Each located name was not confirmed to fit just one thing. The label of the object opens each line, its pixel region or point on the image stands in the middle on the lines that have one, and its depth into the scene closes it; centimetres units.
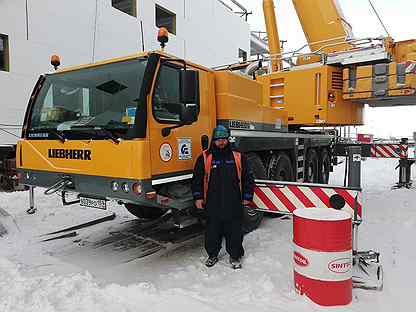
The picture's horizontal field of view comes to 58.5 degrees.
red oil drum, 312
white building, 895
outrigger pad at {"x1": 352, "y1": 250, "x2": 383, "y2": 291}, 346
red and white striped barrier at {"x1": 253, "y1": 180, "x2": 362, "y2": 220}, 372
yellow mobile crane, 380
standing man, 403
